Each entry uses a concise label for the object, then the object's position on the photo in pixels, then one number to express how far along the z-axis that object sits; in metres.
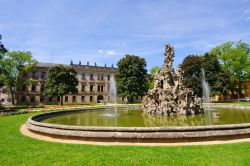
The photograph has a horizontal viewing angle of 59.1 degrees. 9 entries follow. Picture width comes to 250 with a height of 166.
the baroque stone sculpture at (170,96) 23.50
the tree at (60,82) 55.41
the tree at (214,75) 58.03
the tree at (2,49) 42.78
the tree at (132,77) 58.94
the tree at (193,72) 58.25
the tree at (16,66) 58.25
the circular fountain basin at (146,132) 10.95
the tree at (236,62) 65.94
